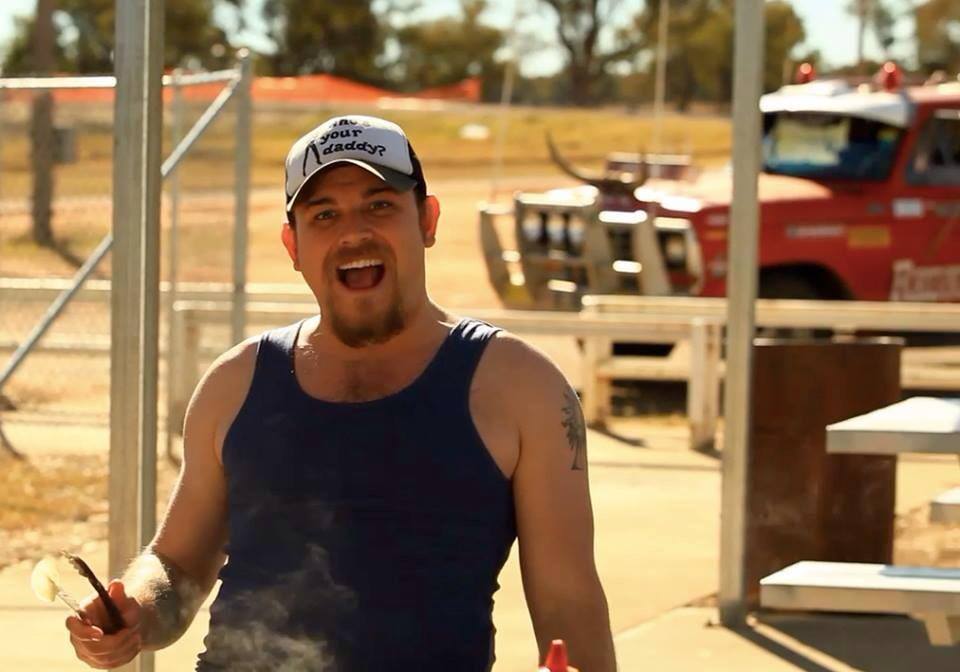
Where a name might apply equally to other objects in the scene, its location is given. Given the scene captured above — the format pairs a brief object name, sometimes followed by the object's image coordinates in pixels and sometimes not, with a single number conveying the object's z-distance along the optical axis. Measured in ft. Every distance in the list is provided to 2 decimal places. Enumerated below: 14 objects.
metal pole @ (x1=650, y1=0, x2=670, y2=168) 64.95
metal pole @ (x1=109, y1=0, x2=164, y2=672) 15.24
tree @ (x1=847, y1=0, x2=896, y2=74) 142.46
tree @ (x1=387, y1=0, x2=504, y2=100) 225.56
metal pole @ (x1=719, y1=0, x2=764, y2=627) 20.11
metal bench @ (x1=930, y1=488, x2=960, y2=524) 13.71
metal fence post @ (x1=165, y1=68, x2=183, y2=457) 32.12
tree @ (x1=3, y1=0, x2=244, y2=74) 196.44
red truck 41.65
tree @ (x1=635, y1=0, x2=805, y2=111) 199.21
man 9.88
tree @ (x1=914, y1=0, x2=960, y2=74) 168.76
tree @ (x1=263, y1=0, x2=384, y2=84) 207.31
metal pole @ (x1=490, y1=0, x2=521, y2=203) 70.33
